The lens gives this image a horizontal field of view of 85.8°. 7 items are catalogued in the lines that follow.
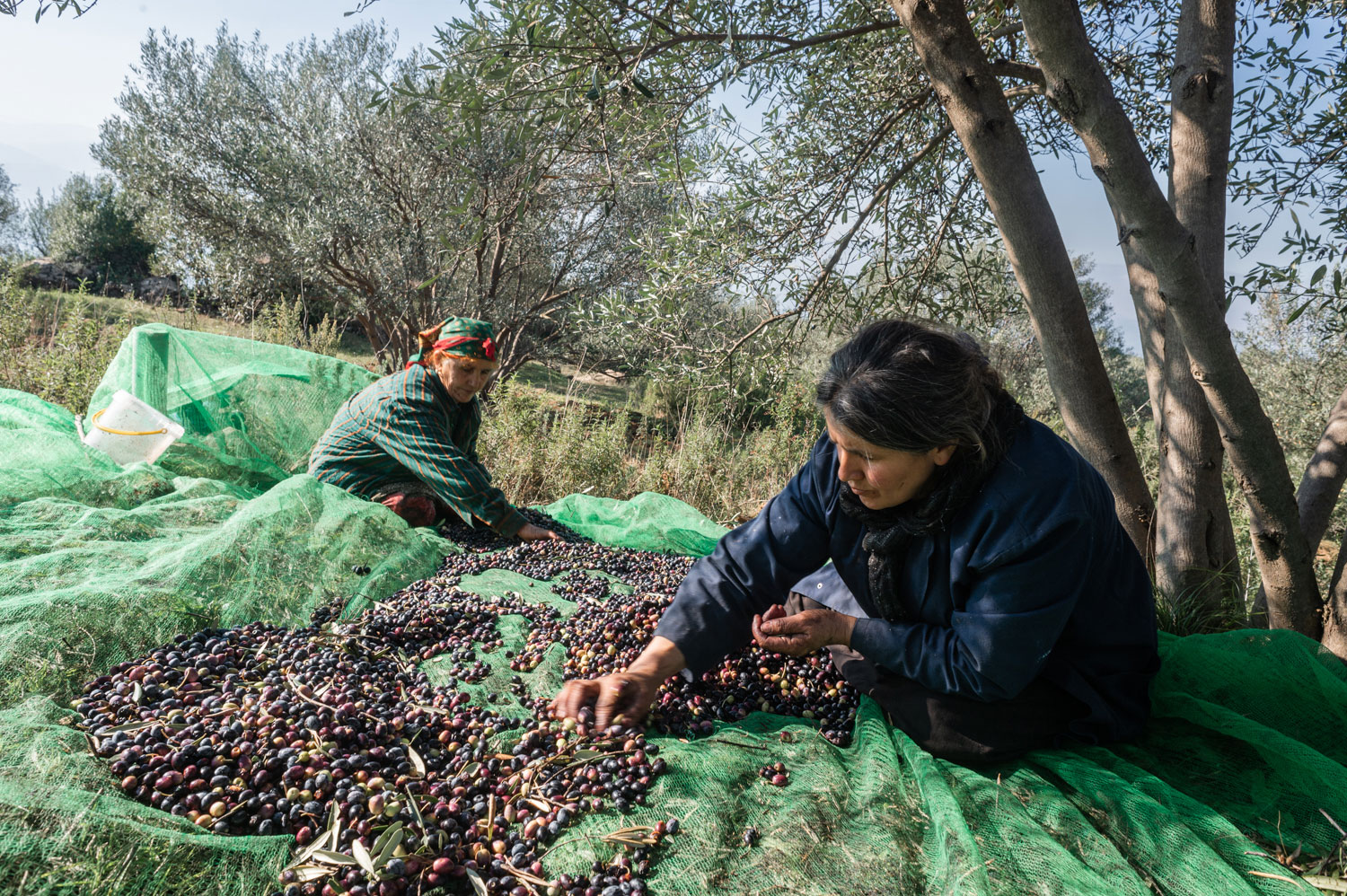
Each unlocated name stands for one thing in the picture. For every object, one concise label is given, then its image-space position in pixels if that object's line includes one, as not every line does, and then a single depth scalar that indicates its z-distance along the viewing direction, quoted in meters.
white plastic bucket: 3.93
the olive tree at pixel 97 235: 19.53
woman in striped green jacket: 4.10
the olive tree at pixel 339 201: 9.34
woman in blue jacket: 1.97
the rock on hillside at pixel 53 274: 16.49
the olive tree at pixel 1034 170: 2.63
